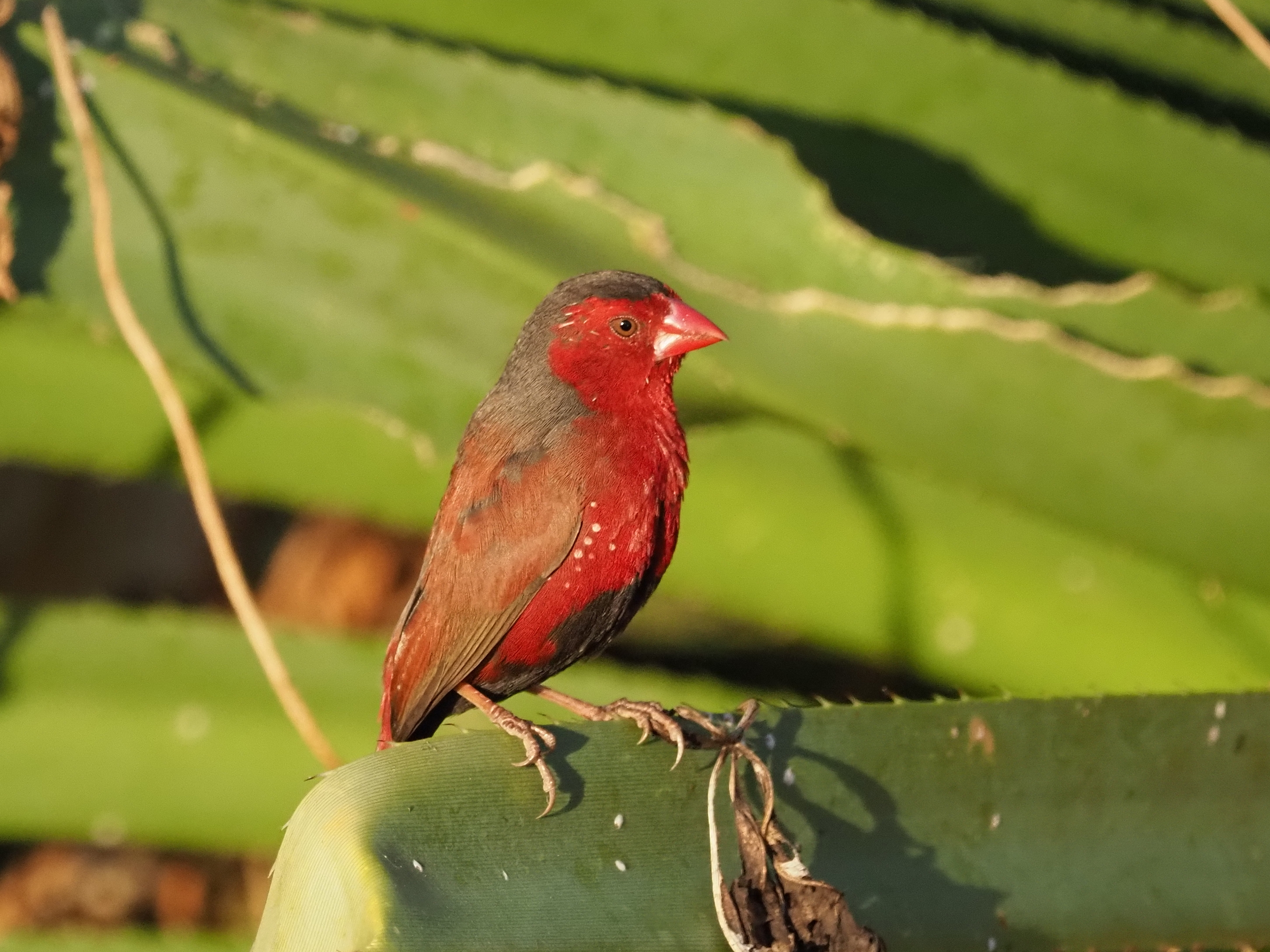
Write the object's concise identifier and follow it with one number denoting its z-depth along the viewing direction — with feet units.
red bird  14.89
